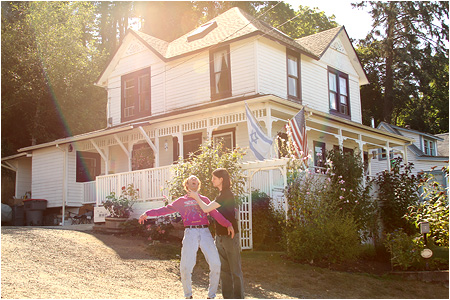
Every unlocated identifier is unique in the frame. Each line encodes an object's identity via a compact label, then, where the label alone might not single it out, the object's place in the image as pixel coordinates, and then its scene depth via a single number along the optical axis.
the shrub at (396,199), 14.64
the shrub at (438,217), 10.25
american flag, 12.89
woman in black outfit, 6.70
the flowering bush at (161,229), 12.16
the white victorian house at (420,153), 31.02
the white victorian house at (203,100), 15.77
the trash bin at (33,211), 20.64
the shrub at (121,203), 14.47
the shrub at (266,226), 11.62
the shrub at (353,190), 12.68
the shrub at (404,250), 9.85
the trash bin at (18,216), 20.53
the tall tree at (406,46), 39.06
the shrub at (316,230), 9.98
